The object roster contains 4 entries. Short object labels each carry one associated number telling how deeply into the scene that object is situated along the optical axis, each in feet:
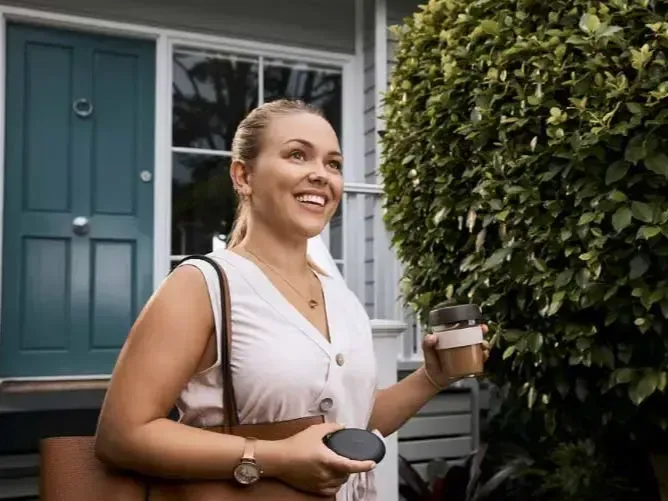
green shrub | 7.64
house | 13.52
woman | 3.71
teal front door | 13.61
